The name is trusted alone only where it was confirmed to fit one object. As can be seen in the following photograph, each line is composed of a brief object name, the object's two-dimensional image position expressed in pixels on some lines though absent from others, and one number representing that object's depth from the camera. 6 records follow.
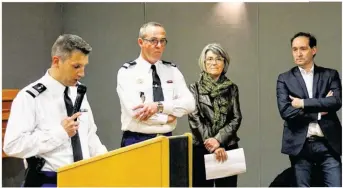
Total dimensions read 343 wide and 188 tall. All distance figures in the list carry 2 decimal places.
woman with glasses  3.40
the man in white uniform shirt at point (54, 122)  2.71
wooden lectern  2.42
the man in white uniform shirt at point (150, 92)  3.29
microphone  3.08
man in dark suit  3.32
